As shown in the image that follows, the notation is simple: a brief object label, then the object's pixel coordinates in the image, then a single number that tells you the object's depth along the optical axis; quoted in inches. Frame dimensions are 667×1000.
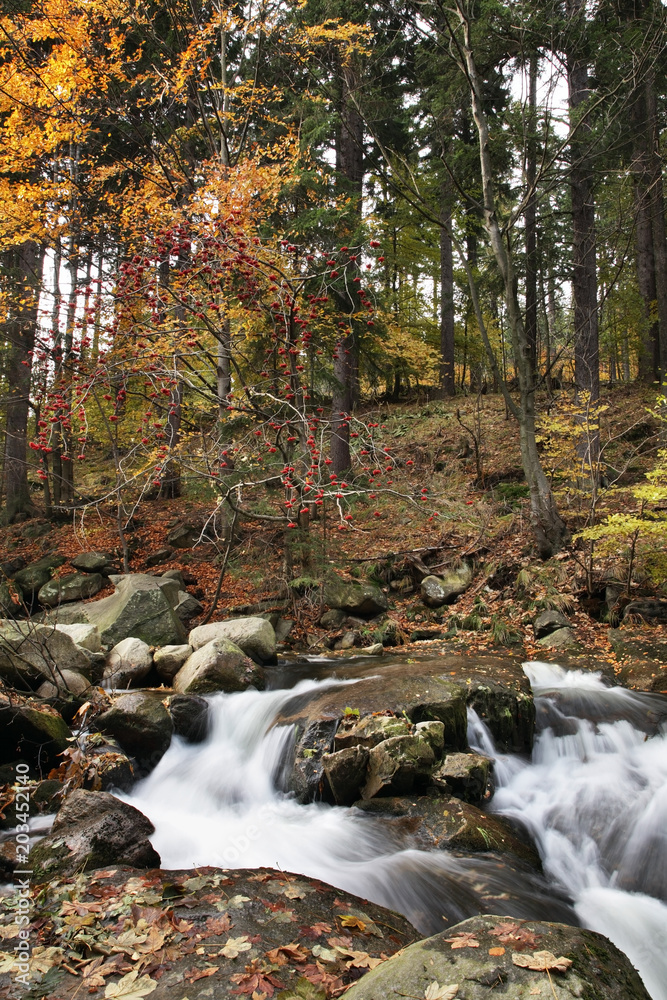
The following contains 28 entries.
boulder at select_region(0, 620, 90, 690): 240.2
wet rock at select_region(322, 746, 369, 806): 197.5
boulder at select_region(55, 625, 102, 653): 295.4
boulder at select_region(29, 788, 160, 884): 143.8
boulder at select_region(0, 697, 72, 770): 207.2
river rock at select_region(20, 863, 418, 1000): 104.6
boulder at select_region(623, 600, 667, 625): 311.1
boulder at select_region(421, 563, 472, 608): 389.1
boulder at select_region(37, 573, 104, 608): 427.5
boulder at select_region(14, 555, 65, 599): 454.9
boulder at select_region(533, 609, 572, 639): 329.7
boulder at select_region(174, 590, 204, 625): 385.7
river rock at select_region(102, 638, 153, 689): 283.1
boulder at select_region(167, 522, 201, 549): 490.3
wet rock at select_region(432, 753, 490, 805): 195.9
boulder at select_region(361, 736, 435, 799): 191.6
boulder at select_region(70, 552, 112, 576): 453.4
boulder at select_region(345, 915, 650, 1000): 86.4
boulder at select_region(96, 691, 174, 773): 228.1
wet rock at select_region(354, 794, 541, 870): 172.2
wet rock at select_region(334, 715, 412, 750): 202.2
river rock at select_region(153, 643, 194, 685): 297.6
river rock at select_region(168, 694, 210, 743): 249.3
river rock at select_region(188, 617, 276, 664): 317.1
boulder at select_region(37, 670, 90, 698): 241.9
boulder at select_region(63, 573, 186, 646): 332.8
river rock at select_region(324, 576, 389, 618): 386.9
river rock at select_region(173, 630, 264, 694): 275.9
